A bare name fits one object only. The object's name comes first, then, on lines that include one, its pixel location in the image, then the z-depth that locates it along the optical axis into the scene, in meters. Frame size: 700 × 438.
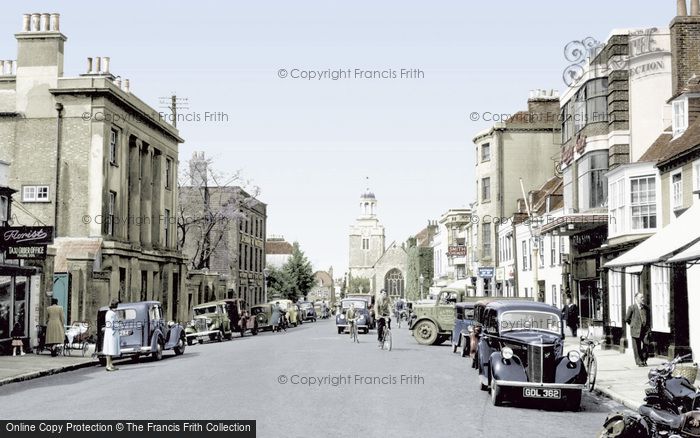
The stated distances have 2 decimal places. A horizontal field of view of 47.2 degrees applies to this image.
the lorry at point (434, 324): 28.88
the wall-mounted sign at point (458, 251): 59.09
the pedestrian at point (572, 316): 30.73
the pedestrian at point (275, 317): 45.09
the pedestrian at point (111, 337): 20.02
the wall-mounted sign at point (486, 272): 45.53
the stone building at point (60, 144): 35.28
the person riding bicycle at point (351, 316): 31.50
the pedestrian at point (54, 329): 23.97
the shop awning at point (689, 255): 13.45
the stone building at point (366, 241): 155.25
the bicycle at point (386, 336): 25.20
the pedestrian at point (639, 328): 19.28
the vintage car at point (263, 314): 45.03
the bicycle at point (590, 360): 14.75
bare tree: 52.22
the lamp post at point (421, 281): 86.14
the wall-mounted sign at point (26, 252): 23.59
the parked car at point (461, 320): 24.88
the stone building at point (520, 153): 54.84
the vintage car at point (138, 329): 23.09
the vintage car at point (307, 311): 68.24
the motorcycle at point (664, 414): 7.91
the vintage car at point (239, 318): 38.38
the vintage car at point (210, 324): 34.41
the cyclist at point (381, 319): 25.69
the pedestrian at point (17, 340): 23.75
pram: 25.60
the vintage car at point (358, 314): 38.94
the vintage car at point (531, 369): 12.60
